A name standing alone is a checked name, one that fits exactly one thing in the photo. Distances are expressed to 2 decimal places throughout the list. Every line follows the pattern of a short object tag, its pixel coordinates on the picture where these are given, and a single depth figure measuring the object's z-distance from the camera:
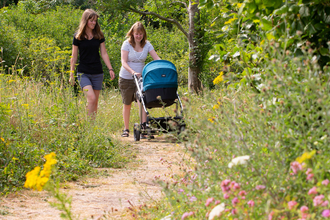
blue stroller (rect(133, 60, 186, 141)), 18.12
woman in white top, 18.56
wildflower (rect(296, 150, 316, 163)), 7.08
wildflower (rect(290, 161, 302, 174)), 8.32
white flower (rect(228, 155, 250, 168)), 8.72
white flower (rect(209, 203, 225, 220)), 8.77
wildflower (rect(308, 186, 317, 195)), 7.78
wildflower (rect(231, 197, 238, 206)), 8.62
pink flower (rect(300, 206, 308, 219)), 7.66
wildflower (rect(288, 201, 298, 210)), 7.74
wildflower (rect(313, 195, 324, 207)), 7.54
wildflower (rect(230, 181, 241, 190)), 8.78
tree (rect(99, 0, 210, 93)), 21.39
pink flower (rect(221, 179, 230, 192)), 8.74
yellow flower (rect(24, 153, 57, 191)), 9.76
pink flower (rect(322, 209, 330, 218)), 6.83
